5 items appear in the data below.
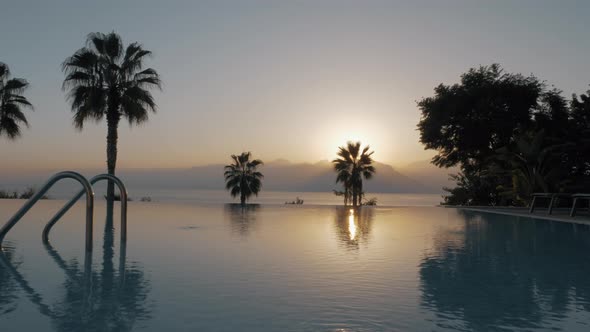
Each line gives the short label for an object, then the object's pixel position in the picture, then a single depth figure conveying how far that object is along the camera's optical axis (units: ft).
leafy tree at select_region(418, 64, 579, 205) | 112.06
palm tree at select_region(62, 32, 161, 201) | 87.61
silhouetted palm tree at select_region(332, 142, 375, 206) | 122.93
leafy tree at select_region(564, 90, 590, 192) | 93.83
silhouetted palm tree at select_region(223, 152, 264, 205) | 116.78
